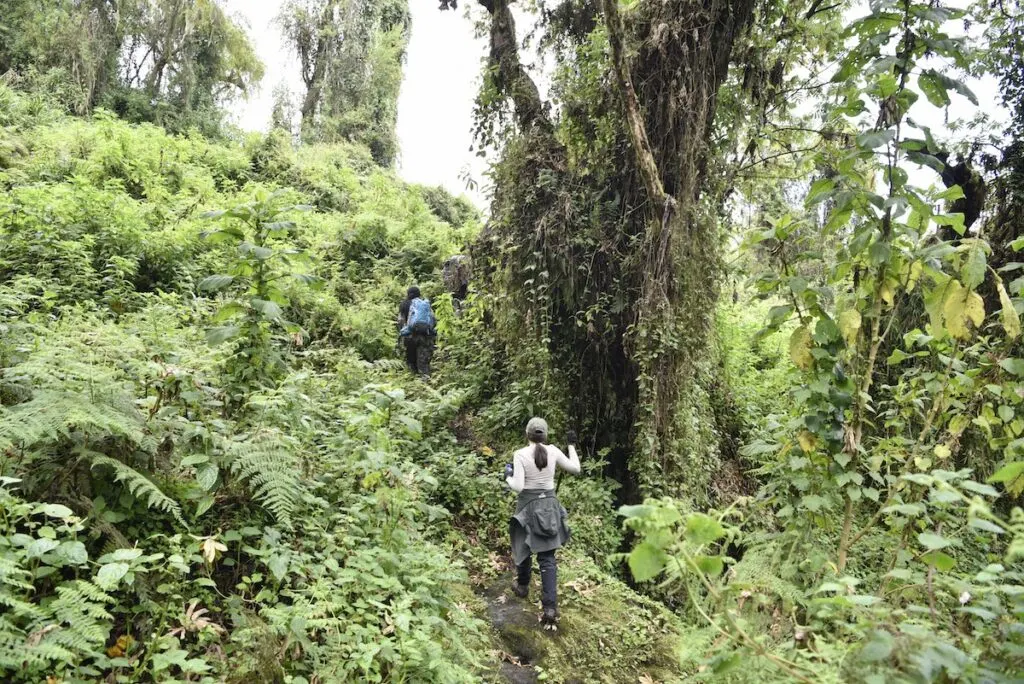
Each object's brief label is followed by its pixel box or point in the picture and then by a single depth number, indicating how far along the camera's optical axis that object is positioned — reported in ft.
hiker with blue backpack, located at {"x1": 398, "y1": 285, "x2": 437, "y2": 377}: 33.30
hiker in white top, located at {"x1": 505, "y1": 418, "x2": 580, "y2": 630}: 17.17
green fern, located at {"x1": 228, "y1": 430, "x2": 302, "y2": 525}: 12.14
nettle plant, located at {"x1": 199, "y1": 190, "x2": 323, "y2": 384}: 13.58
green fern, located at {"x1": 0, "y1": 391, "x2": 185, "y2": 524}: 10.80
